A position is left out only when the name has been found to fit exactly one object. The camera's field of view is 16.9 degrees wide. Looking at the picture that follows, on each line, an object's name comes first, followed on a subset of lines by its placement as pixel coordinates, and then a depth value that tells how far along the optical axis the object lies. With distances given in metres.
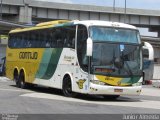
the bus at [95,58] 21.08
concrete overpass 84.88
